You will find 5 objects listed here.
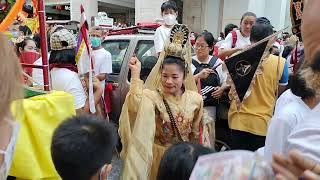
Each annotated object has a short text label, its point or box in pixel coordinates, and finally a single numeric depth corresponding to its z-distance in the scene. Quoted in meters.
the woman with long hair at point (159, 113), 2.54
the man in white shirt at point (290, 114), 1.92
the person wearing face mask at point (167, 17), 4.76
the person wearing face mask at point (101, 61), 4.81
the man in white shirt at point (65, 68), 3.17
